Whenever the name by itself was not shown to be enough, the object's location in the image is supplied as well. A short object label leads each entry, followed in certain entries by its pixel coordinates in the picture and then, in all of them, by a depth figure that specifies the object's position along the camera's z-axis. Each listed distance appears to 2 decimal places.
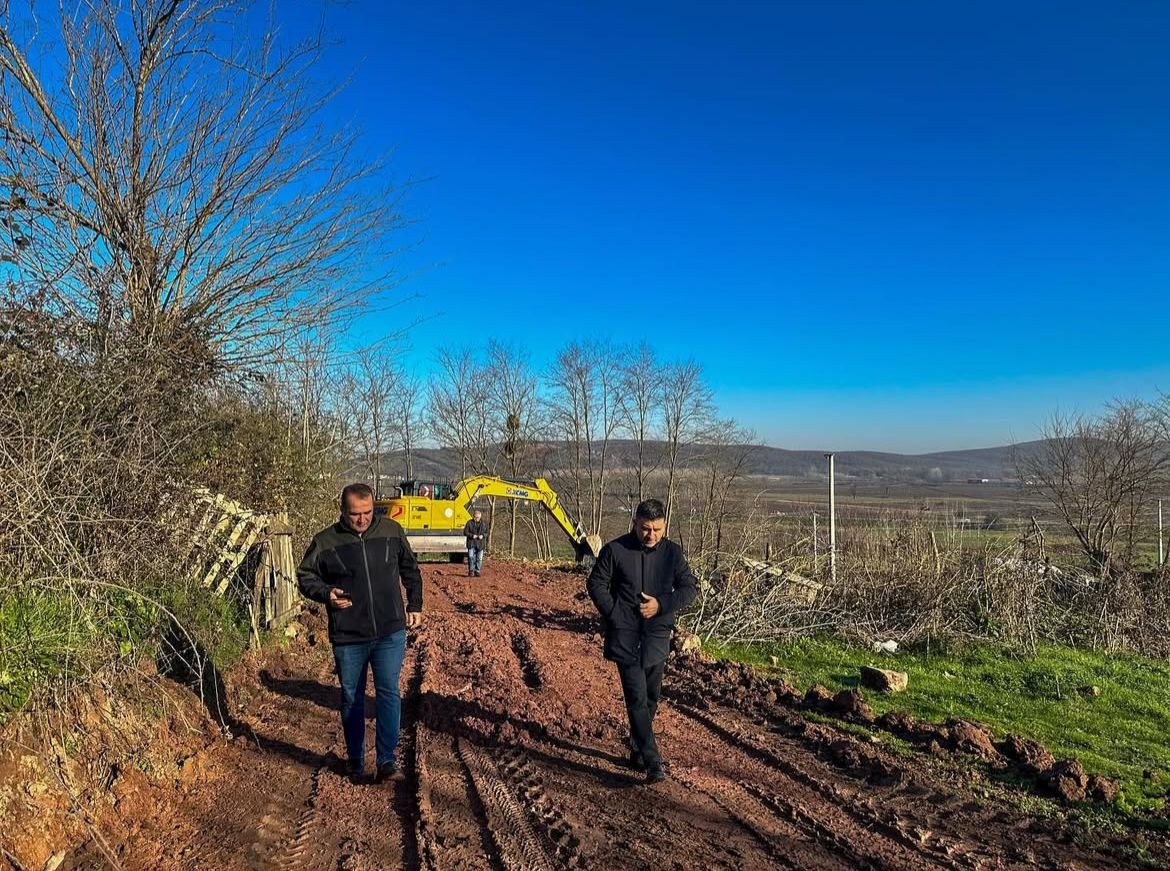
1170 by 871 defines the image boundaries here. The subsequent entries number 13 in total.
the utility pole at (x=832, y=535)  12.87
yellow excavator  19.31
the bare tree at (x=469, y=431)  39.47
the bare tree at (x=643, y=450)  40.53
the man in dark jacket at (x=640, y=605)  4.86
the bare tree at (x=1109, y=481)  16.67
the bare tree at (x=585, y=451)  40.75
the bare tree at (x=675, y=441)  39.94
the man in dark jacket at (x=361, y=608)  4.73
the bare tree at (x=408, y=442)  38.19
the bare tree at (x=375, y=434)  28.56
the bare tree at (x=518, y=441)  36.69
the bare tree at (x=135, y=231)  6.17
